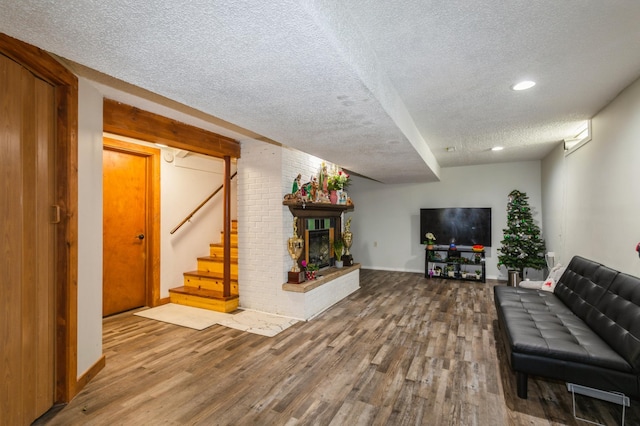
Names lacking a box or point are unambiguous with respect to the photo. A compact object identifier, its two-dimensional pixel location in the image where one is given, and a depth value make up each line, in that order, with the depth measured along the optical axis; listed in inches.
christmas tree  209.9
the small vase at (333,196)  193.9
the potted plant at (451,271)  252.4
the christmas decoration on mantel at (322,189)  163.0
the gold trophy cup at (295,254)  157.2
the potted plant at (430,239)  259.4
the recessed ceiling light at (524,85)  97.0
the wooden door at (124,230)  157.6
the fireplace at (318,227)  172.2
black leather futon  74.5
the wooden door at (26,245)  66.9
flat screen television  247.0
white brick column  159.5
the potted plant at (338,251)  202.8
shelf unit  245.1
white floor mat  142.1
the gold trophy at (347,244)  207.6
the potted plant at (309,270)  165.0
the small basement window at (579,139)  135.8
